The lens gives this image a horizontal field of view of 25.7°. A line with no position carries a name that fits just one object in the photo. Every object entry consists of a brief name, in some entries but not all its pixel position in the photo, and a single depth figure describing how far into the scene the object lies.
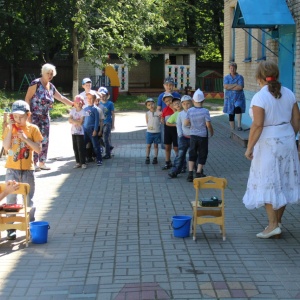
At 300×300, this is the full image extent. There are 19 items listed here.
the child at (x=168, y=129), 11.91
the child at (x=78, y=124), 12.17
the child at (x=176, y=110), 11.55
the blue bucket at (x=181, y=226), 7.33
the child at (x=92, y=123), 12.48
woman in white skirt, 7.08
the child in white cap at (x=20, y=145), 7.52
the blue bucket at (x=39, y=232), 7.17
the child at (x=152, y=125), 12.52
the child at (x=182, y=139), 10.98
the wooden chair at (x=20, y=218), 7.02
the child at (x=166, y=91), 12.10
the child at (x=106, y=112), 13.26
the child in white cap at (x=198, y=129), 10.60
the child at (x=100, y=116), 12.66
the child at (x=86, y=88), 12.88
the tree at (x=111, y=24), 29.30
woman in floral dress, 11.78
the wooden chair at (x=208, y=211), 7.27
